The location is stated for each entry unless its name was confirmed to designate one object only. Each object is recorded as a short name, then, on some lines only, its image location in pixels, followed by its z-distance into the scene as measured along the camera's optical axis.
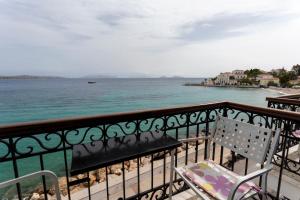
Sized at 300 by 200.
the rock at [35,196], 6.50
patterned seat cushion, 1.56
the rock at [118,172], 7.87
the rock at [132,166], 8.86
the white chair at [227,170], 1.54
